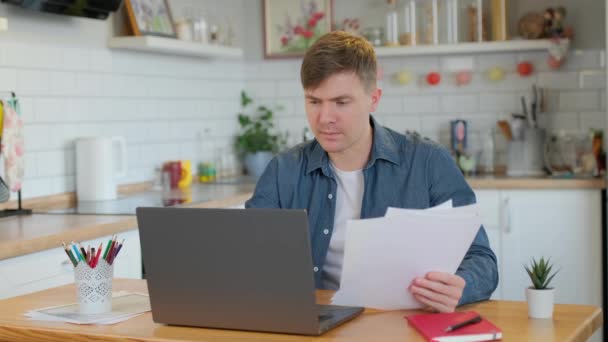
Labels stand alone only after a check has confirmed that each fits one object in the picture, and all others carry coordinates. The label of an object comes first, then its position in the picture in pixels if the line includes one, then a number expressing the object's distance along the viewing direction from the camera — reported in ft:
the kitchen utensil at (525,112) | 16.65
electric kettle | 13.37
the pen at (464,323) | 5.94
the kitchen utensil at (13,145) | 11.57
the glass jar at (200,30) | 16.15
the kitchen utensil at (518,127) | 16.55
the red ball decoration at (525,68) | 16.69
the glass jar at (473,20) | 16.60
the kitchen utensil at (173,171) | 15.52
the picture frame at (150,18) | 14.39
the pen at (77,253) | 6.81
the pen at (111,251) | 6.85
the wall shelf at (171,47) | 14.15
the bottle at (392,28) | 17.12
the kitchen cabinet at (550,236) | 14.88
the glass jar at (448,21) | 16.72
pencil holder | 6.83
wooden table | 6.00
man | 7.60
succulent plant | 6.44
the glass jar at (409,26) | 16.96
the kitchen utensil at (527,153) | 16.43
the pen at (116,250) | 6.88
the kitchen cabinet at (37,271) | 9.48
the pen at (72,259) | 6.79
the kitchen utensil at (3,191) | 11.56
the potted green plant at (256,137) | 17.85
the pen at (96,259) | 6.82
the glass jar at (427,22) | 16.79
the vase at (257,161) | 17.81
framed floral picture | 17.94
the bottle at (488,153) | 16.87
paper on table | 6.68
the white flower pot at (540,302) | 6.39
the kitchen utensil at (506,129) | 16.80
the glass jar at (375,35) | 17.15
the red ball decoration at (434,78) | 17.25
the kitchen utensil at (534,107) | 16.49
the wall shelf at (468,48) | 16.19
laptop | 5.86
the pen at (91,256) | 6.82
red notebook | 5.83
